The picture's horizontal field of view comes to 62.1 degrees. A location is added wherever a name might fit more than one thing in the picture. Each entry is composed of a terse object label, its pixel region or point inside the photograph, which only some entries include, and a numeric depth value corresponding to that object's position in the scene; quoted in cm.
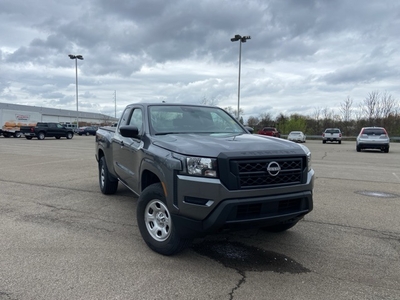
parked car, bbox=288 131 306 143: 3695
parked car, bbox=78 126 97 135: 5062
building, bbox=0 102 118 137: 3716
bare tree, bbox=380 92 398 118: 5074
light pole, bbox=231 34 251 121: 3382
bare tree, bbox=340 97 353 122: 5311
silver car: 2003
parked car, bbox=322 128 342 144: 3359
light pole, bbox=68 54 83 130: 4947
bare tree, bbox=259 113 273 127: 5472
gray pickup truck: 329
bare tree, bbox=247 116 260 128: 5561
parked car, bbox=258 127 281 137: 3565
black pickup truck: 3228
